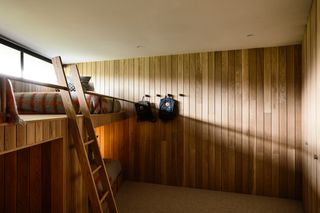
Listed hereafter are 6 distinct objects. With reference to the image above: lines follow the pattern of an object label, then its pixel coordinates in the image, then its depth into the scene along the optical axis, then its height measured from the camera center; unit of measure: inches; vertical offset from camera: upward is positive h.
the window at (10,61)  98.9 +26.4
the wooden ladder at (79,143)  59.8 -13.1
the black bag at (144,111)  122.8 -3.5
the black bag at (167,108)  120.0 -1.3
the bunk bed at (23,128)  36.7 -5.9
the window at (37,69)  116.3 +25.9
